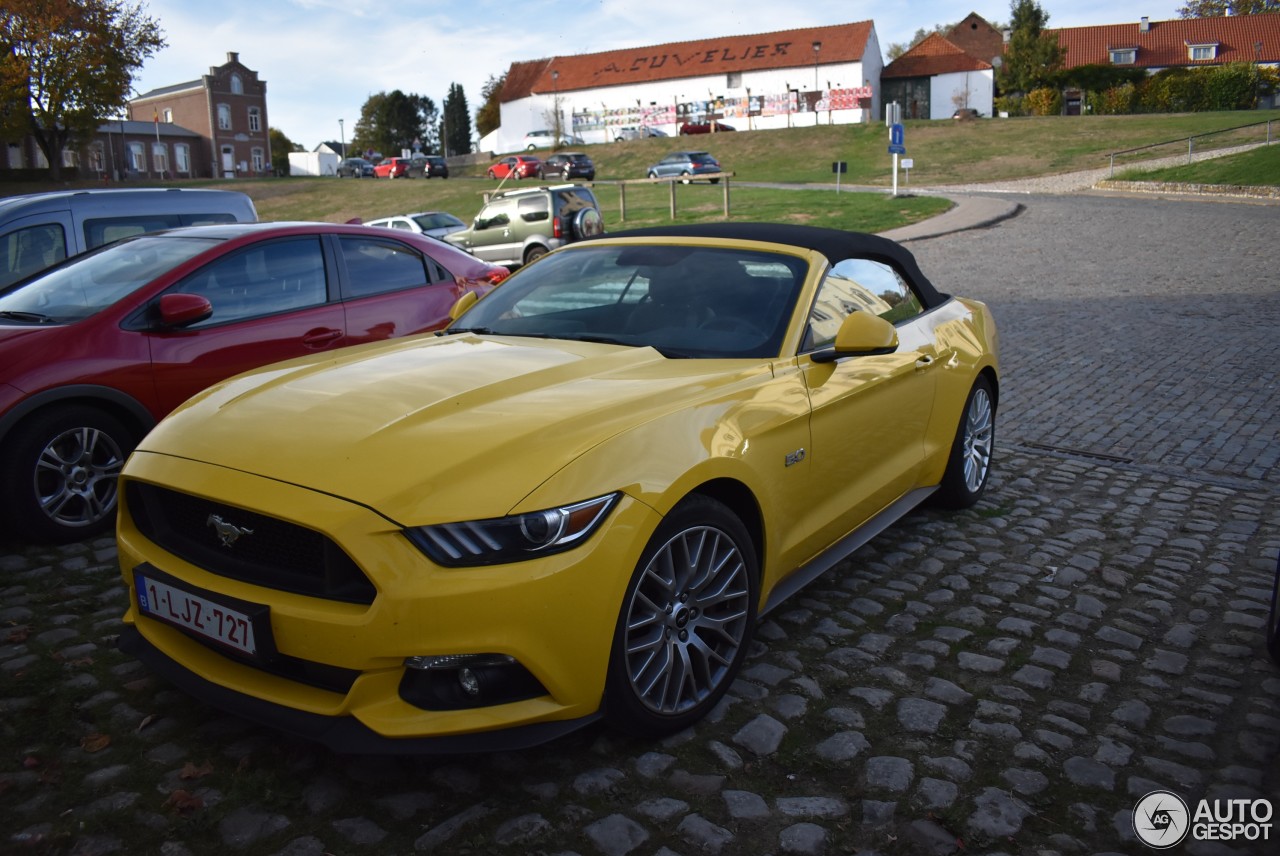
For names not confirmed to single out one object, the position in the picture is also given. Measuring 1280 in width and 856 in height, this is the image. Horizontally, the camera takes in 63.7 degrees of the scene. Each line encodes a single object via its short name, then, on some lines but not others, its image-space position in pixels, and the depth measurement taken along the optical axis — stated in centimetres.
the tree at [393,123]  10931
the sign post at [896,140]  3080
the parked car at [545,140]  7962
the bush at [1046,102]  6788
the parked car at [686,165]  4825
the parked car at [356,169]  6931
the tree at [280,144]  11300
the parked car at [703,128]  7381
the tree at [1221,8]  9644
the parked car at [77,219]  767
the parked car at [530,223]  2102
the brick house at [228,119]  8850
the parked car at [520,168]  5344
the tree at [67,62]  4803
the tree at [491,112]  10888
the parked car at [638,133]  7962
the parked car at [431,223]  2330
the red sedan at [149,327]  489
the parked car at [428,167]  6278
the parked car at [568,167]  5162
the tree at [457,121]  11588
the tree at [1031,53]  7112
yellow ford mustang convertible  272
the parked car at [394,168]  6494
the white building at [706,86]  8150
